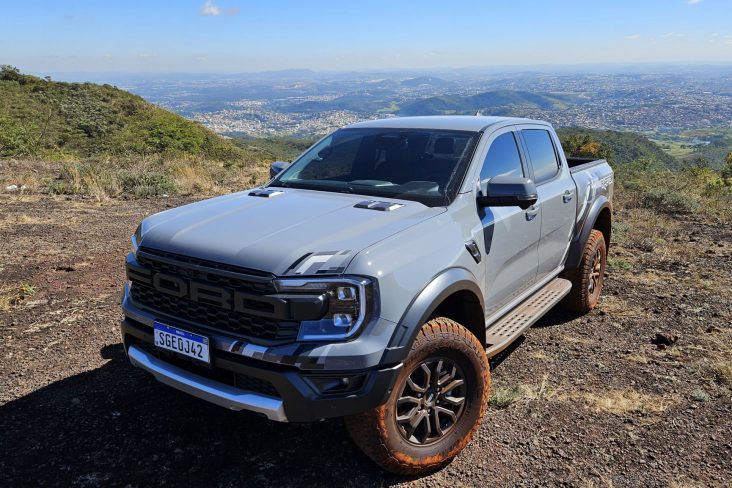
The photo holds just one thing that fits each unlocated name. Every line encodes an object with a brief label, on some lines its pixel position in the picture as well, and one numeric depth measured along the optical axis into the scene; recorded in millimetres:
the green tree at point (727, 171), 18075
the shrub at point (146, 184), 10500
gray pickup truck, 2270
